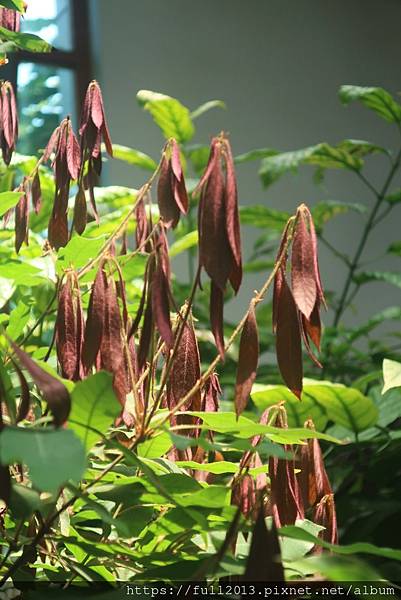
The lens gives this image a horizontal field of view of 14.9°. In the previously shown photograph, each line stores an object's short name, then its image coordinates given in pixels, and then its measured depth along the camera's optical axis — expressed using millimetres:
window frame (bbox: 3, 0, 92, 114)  5267
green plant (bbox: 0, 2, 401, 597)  908
